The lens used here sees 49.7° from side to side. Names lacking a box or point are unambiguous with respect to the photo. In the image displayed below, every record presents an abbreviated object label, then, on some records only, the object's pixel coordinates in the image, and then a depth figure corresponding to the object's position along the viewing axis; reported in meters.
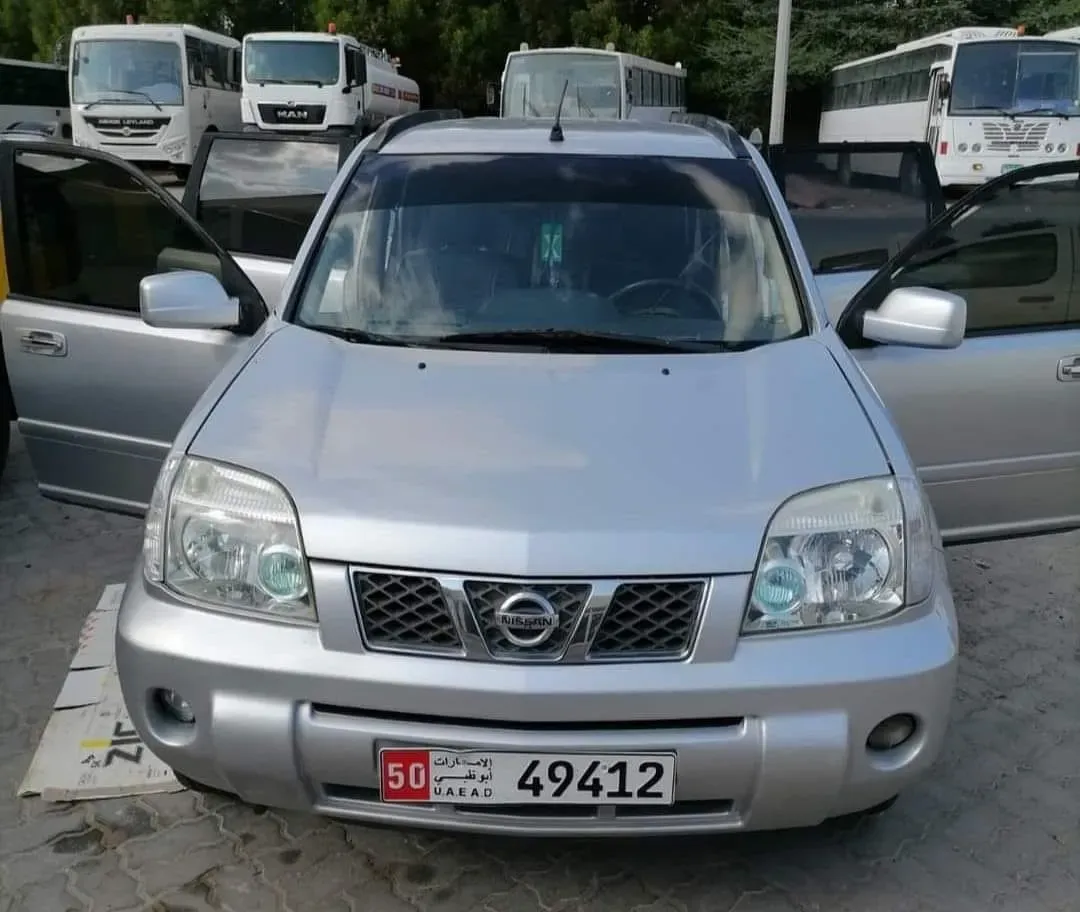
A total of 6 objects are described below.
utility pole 20.42
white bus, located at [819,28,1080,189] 18.39
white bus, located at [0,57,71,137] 26.44
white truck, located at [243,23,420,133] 22.97
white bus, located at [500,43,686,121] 21.23
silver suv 2.26
